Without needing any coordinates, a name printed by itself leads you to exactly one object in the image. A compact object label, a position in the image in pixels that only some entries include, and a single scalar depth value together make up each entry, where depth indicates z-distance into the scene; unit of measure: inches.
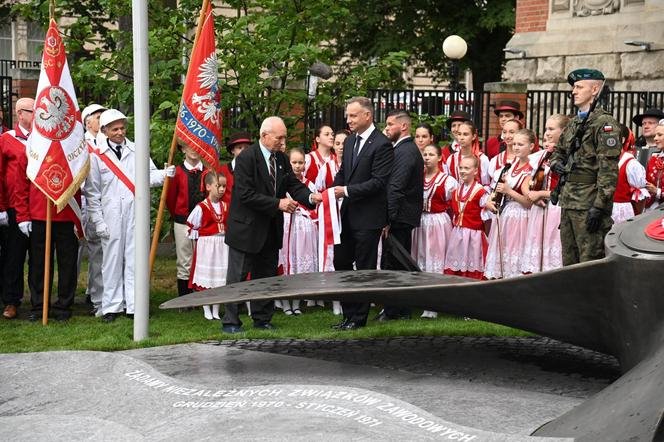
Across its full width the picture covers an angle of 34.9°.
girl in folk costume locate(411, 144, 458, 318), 404.2
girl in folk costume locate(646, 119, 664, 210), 397.7
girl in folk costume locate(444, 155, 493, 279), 401.7
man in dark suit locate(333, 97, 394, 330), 362.9
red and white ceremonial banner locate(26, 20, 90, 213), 371.2
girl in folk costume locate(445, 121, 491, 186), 421.7
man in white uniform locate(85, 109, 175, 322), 383.6
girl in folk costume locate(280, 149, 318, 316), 419.5
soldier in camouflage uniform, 324.2
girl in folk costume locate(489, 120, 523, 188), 414.0
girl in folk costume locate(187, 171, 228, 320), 397.4
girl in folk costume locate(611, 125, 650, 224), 387.9
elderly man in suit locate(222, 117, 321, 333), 352.2
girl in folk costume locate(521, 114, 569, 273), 393.1
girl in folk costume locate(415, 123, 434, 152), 426.9
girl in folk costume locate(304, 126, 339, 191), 439.2
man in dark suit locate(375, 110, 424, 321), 378.0
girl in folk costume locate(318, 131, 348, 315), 405.1
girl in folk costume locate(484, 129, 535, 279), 397.4
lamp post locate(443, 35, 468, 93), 809.5
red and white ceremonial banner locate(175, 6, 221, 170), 371.6
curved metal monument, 212.5
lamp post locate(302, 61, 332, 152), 467.5
